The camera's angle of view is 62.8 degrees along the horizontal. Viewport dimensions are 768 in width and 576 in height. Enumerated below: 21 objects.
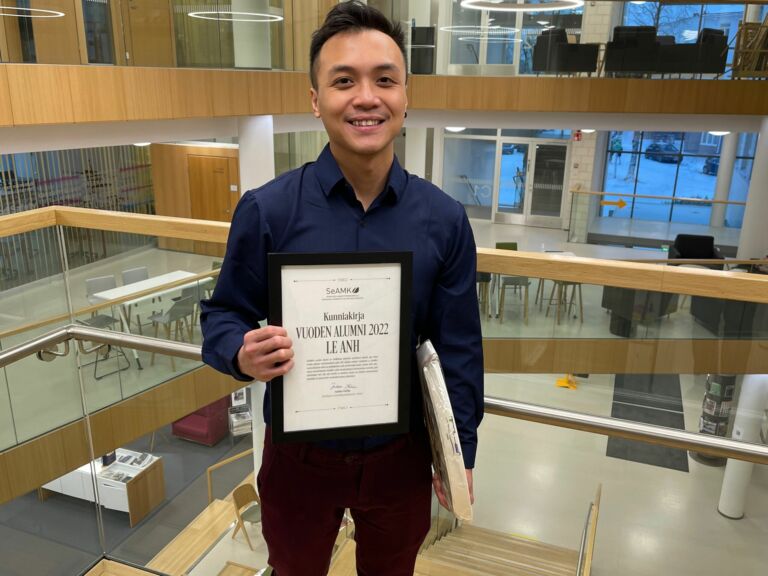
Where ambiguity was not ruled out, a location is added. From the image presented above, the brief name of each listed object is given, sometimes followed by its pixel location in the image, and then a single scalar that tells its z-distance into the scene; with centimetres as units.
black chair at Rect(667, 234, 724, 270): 1115
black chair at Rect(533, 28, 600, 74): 1036
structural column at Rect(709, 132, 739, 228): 1605
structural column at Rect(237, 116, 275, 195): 910
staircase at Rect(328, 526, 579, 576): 234
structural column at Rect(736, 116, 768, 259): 1080
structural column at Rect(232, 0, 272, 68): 827
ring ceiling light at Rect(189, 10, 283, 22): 777
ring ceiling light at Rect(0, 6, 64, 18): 540
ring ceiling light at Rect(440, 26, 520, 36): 1048
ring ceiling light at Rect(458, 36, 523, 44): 1052
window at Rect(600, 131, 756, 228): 1677
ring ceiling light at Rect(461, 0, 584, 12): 1026
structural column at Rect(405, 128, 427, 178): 1445
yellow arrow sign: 1669
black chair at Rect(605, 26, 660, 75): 1012
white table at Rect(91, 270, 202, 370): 286
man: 130
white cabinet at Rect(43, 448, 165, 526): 263
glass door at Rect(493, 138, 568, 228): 1725
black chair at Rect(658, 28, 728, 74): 1003
